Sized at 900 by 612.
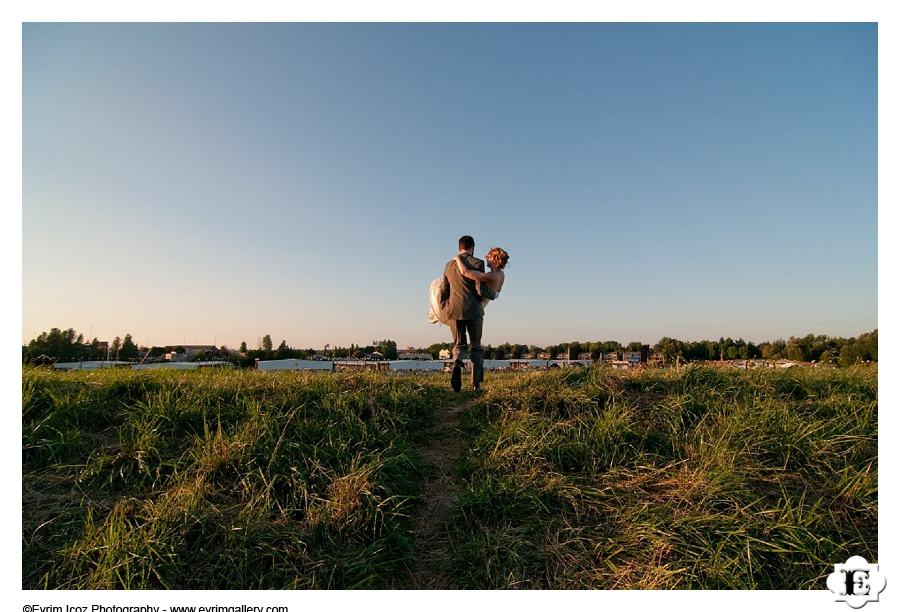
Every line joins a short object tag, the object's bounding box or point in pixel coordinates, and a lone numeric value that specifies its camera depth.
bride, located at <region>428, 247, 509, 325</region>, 6.88
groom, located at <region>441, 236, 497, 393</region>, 6.98
